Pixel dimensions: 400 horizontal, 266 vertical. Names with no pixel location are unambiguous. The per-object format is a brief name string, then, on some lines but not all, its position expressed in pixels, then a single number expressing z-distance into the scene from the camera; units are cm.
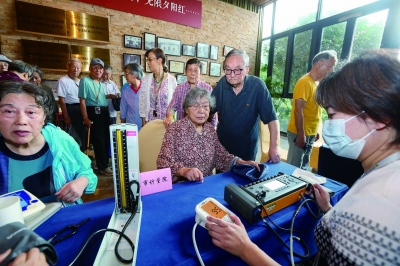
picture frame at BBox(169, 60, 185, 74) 573
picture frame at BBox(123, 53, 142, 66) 497
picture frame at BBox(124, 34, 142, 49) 493
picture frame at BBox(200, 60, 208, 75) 626
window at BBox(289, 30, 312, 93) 569
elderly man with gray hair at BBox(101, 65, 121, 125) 394
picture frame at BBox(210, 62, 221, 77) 645
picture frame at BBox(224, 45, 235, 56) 655
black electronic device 84
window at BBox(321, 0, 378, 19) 436
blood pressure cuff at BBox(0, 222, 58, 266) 38
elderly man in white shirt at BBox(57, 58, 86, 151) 346
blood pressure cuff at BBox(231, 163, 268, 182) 127
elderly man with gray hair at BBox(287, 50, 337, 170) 247
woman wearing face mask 49
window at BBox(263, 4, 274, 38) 688
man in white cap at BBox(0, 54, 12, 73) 242
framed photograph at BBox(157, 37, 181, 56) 541
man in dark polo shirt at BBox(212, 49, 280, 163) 183
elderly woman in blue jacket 99
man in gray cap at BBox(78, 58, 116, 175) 333
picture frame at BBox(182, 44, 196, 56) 580
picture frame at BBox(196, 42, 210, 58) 603
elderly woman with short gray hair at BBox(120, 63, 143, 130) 324
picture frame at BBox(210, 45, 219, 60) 630
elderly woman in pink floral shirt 155
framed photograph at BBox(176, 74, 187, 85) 593
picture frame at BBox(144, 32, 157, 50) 517
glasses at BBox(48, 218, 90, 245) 71
